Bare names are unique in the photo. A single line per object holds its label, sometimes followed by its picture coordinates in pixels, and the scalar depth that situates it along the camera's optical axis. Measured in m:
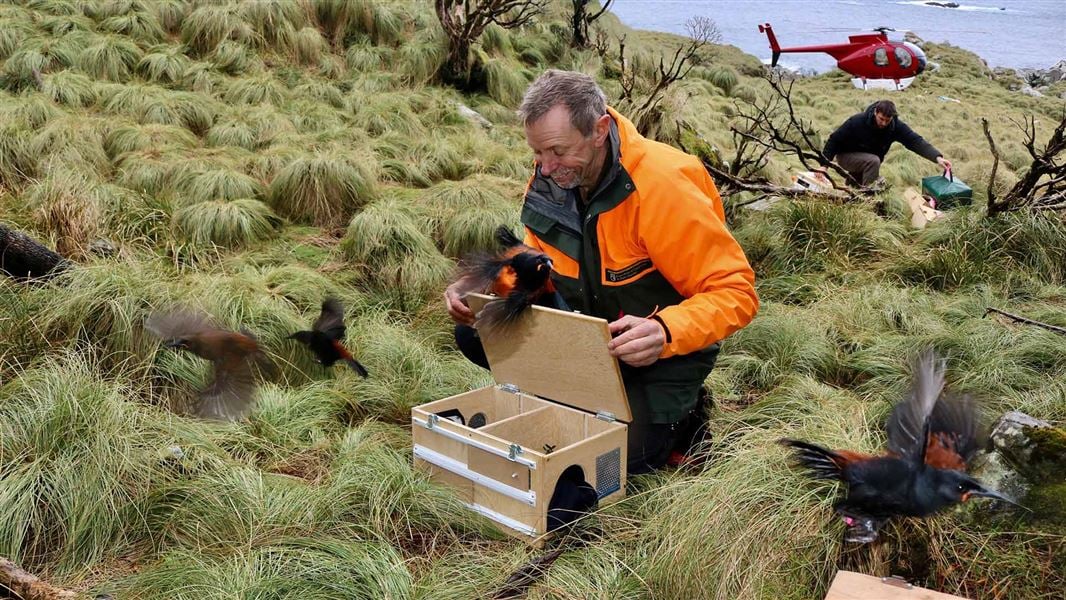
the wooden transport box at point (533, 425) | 2.61
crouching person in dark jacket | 7.97
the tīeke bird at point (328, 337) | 3.74
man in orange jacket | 2.61
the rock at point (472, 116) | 9.40
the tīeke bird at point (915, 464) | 1.92
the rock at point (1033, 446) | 2.14
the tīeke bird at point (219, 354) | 3.23
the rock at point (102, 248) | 4.57
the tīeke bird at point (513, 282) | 2.81
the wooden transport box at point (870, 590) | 1.85
